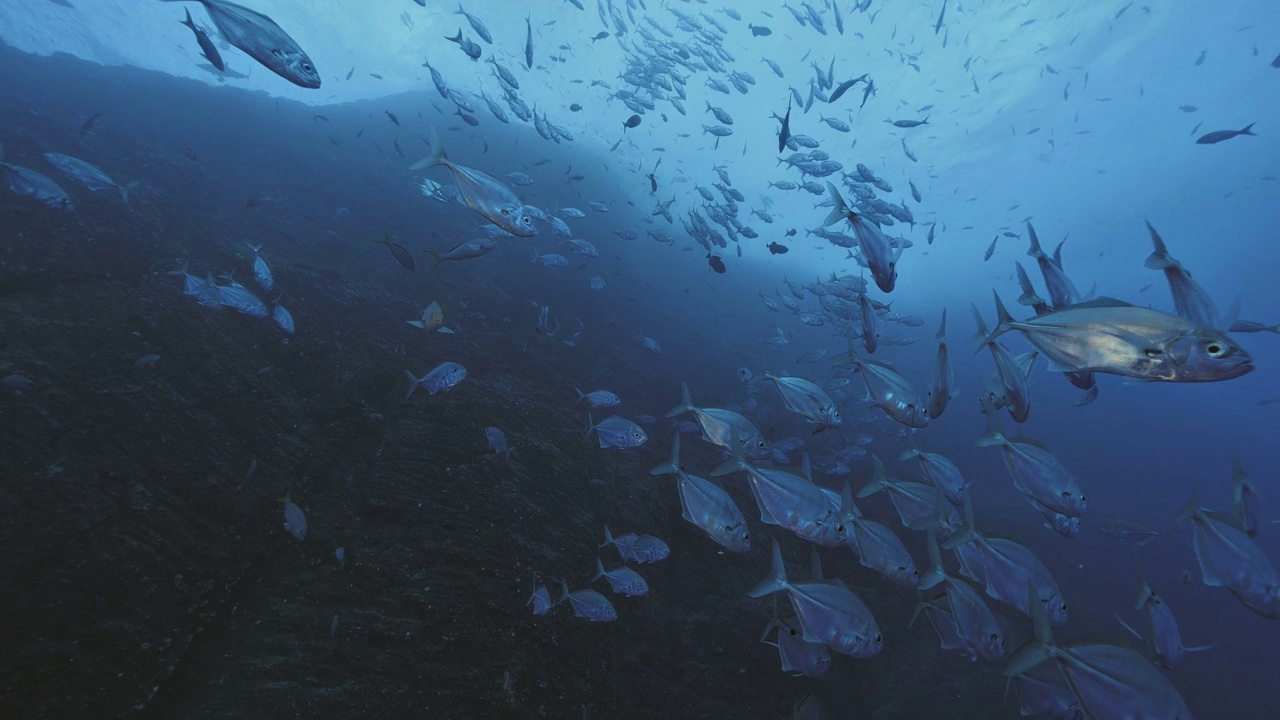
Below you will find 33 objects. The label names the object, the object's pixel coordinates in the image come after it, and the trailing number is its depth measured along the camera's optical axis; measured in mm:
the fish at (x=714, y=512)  3262
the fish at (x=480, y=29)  8895
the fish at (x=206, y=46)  4320
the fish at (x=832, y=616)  2887
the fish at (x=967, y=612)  3109
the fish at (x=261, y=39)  2613
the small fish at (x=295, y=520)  3371
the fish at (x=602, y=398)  6512
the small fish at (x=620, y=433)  5016
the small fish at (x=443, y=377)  4590
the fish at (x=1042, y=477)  3191
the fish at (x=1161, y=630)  3348
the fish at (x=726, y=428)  4203
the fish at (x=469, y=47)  8242
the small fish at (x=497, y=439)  4805
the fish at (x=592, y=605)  3559
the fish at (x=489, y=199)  3133
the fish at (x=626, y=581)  3781
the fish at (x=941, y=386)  3371
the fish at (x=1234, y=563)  3150
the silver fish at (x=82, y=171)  4895
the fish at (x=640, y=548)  4254
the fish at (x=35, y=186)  4301
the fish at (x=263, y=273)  5277
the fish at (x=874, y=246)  3270
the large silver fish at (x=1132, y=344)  1979
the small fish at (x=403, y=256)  5682
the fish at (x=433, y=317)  4418
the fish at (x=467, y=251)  3966
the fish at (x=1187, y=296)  2506
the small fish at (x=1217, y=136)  7330
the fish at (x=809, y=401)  4250
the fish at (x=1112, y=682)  2320
